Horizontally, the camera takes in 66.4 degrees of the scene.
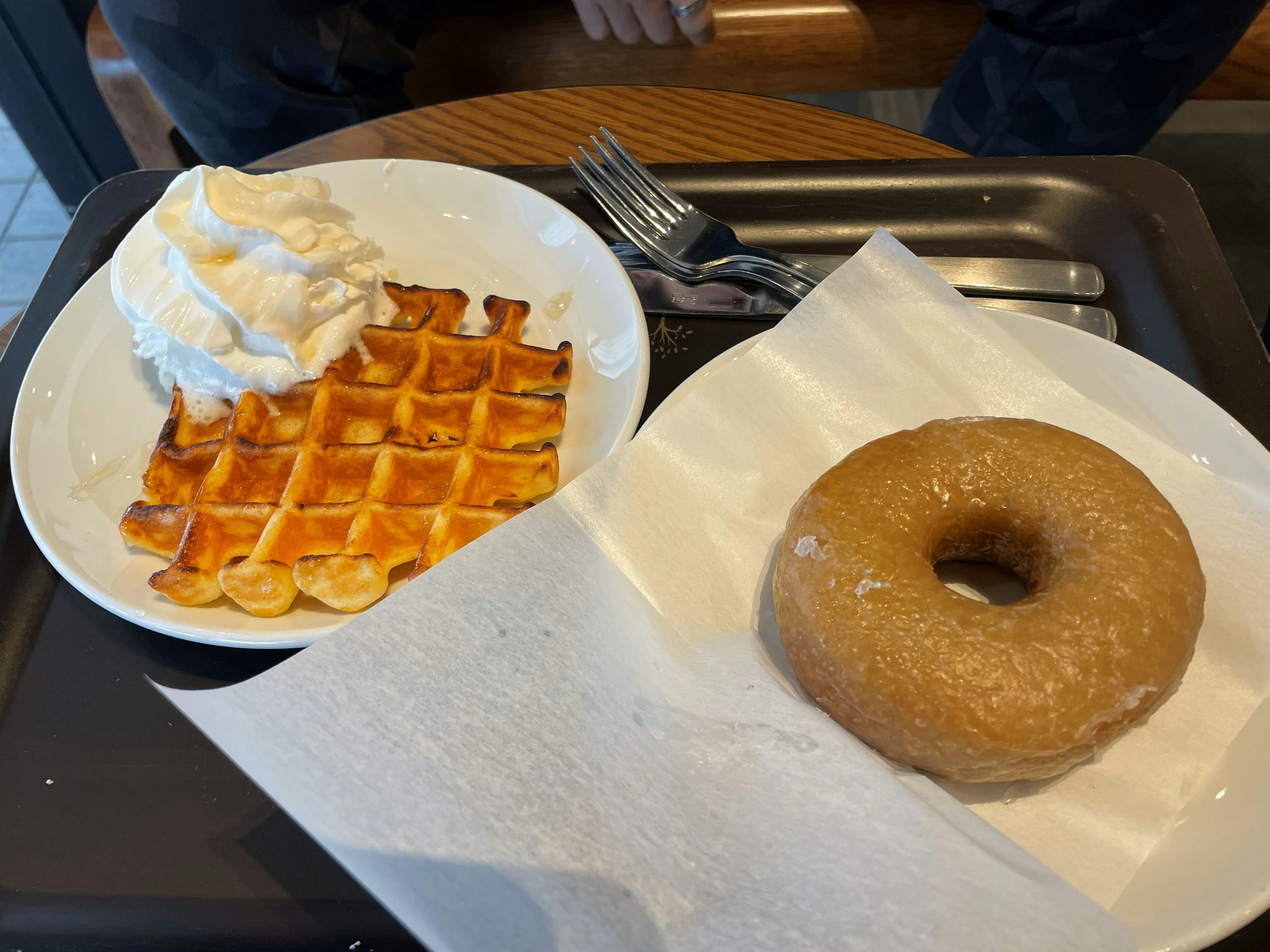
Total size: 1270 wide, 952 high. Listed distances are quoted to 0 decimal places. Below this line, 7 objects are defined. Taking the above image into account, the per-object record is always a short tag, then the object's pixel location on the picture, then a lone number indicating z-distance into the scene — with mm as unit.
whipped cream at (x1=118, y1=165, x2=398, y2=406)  267
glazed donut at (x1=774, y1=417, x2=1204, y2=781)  178
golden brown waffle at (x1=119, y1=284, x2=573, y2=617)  239
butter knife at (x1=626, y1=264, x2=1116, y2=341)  290
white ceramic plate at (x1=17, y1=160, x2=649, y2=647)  244
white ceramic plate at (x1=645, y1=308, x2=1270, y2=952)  167
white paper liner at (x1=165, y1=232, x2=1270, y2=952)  160
